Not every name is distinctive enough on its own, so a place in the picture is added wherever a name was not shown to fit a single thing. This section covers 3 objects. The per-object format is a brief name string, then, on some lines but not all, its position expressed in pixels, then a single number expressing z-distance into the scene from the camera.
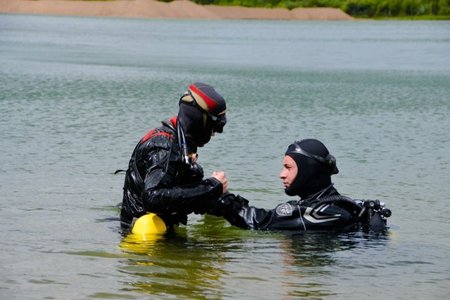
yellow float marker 10.28
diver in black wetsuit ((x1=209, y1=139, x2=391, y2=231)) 10.52
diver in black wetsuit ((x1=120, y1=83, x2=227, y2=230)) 9.74
